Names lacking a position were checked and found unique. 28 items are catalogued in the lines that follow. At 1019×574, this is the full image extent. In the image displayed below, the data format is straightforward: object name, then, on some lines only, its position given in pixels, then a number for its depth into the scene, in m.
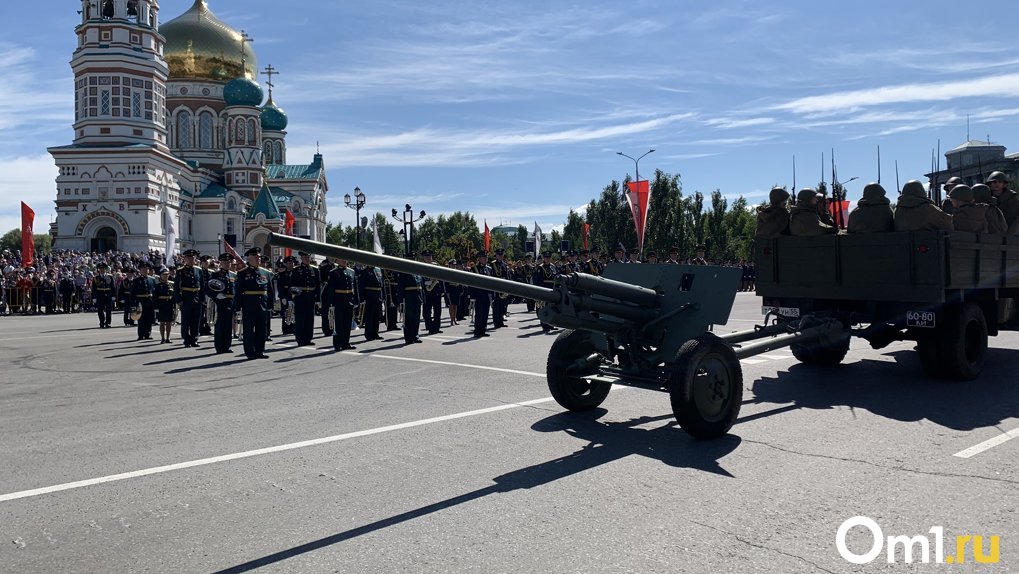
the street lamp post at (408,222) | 39.47
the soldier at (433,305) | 18.02
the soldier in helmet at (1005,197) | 10.23
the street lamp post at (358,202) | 39.72
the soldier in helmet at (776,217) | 10.46
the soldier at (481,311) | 17.27
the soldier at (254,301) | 13.23
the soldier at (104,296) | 22.42
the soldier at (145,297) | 17.50
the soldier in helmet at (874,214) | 9.36
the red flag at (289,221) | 41.37
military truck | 8.79
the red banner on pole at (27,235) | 30.25
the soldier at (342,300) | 14.37
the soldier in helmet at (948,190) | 10.53
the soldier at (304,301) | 15.49
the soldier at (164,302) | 16.23
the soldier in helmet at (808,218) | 10.02
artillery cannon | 6.41
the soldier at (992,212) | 9.65
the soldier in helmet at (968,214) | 9.45
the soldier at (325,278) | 16.81
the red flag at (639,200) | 28.80
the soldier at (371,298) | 16.17
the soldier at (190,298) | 15.66
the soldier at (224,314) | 14.24
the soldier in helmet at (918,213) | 8.91
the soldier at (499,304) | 19.97
